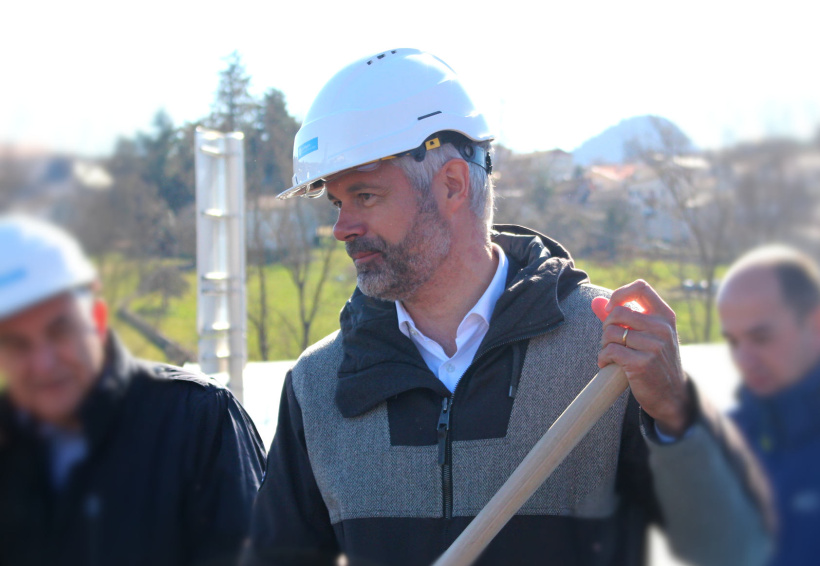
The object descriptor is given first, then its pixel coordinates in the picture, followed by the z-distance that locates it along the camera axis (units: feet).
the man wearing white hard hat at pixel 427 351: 6.03
